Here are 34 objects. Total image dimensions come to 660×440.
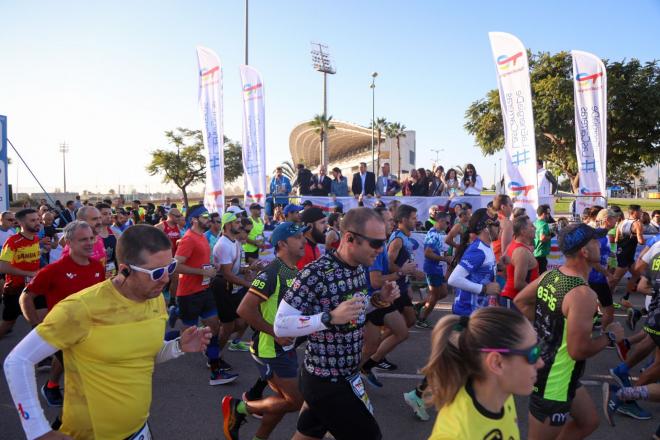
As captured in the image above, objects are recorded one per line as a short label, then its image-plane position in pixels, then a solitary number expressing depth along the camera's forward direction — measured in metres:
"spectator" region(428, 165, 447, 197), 14.20
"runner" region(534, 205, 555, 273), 8.16
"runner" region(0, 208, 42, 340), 6.12
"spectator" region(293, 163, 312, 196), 15.52
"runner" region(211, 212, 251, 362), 5.91
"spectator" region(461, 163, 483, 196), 13.86
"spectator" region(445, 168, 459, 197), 14.13
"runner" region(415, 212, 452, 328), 7.68
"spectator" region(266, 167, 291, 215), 15.14
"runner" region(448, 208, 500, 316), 4.63
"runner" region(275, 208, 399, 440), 2.81
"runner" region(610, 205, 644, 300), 9.40
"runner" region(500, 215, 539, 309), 4.85
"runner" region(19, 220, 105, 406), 4.23
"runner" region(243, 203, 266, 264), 9.06
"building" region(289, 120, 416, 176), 75.44
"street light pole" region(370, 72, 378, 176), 48.94
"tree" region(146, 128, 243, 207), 44.75
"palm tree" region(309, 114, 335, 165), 61.47
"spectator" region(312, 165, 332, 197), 14.96
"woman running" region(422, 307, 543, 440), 1.85
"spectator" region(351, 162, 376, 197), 14.45
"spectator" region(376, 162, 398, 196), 14.64
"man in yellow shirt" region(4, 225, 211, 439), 2.15
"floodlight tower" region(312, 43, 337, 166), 48.94
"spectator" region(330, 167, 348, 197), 14.97
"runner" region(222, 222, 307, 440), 3.59
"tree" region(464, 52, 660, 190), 25.03
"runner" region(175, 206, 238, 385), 5.83
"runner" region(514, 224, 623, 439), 2.92
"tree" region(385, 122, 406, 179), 71.38
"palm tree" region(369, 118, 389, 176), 70.22
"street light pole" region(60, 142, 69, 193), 80.62
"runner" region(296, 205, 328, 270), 5.40
